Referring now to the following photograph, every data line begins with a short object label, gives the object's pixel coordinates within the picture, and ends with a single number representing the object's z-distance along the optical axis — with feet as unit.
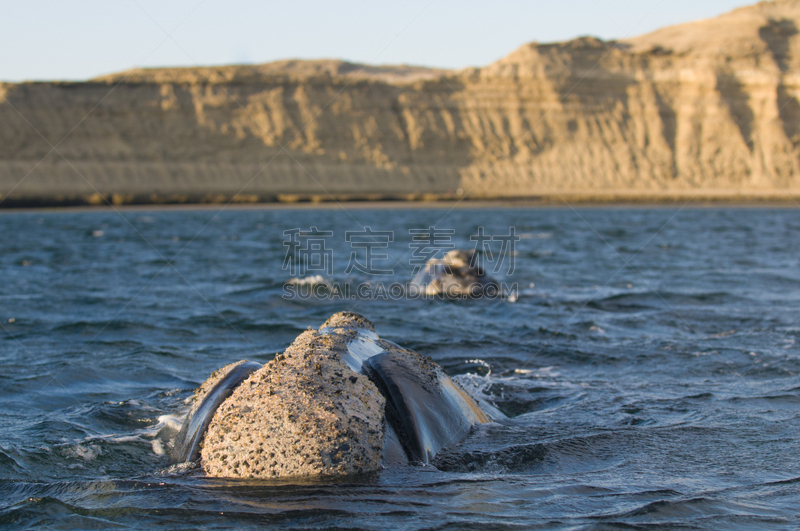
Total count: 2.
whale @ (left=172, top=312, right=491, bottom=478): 22.88
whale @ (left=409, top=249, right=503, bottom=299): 72.38
